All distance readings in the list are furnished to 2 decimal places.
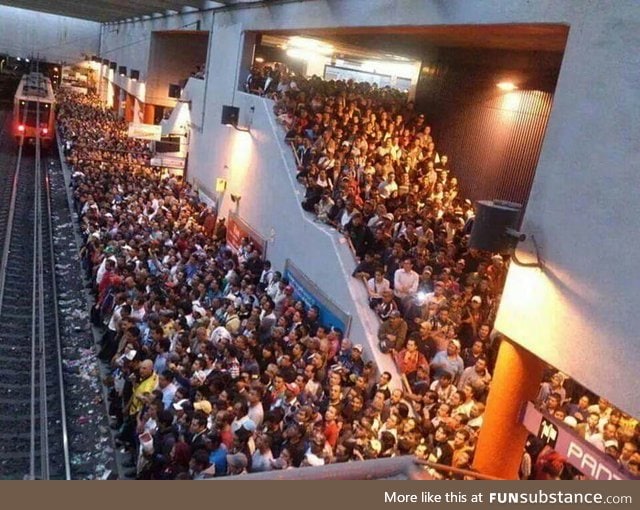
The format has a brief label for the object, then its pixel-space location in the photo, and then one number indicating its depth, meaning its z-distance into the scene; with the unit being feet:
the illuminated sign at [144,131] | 69.97
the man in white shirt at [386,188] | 39.34
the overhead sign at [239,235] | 48.72
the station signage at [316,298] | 33.86
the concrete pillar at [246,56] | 59.11
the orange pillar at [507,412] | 22.79
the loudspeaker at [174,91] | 90.91
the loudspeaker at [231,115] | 56.13
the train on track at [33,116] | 92.22
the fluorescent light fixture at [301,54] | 75.45
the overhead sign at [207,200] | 63.10
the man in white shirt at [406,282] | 30.73
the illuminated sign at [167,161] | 71.00
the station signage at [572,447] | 19.01
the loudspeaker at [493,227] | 21.76
